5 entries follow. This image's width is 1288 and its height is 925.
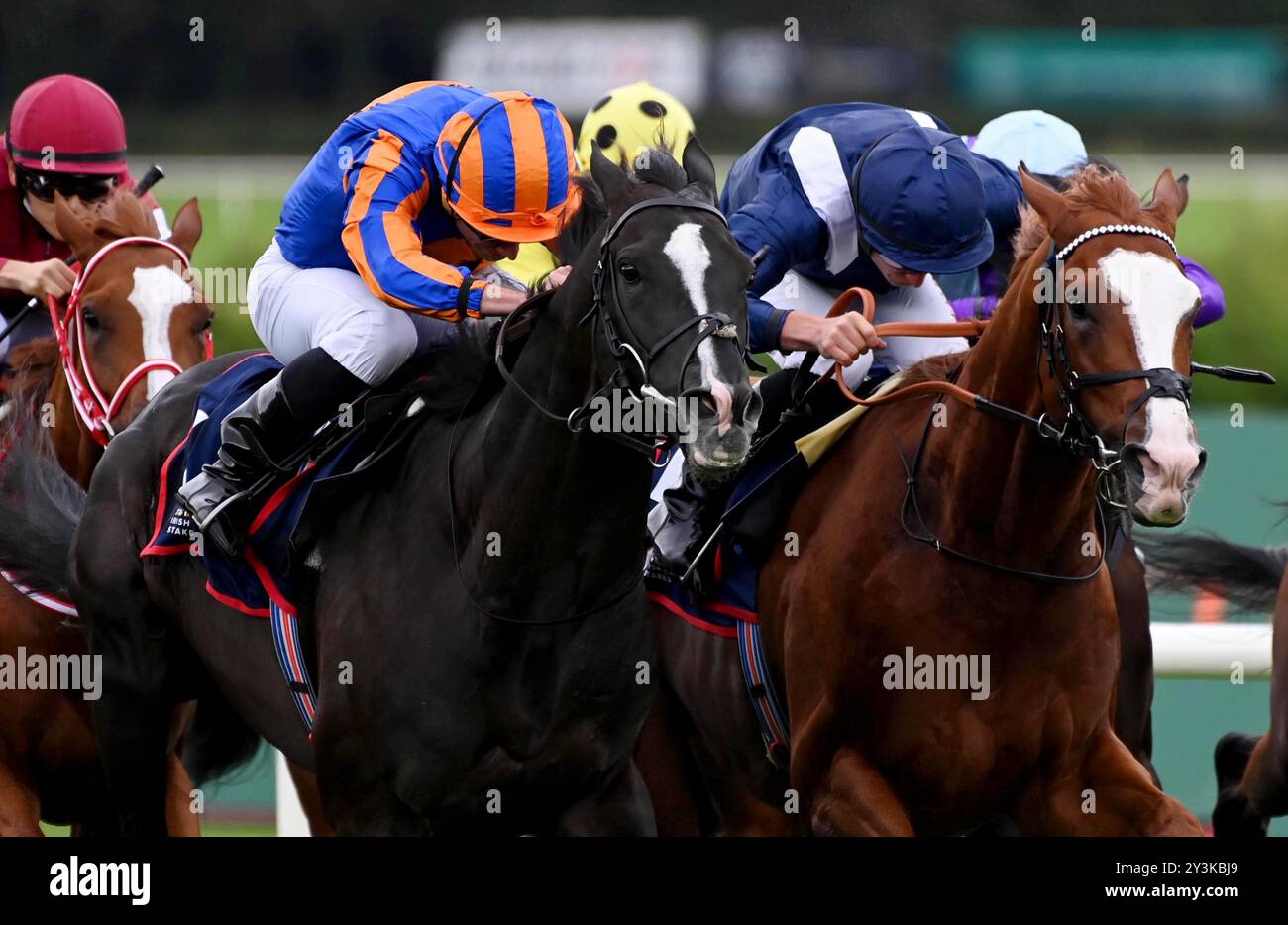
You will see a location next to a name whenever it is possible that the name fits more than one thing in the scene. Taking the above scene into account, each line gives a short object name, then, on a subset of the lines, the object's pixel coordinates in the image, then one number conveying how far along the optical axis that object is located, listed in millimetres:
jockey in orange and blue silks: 8078
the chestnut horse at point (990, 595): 7832
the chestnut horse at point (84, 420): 10062
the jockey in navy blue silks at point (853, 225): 8984
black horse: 7152
